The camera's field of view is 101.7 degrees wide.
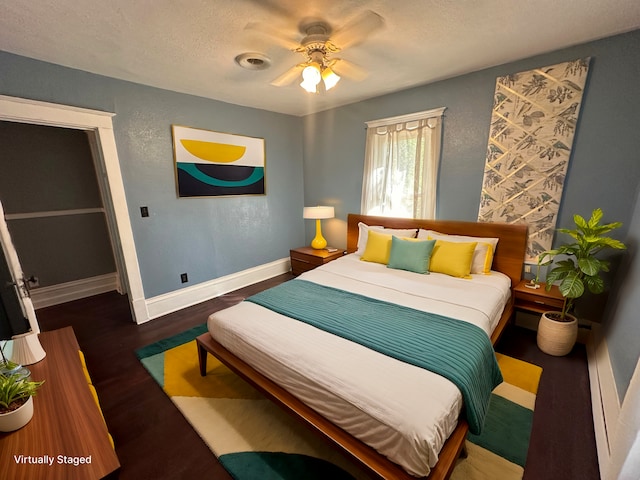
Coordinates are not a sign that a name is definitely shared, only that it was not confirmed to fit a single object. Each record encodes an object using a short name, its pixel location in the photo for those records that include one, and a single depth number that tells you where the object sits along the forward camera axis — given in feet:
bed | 3.63
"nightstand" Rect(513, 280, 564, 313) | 7.48
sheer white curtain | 9.68
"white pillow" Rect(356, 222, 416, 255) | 10.05
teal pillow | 8.57
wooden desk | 2.97
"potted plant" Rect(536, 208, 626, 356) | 6.40
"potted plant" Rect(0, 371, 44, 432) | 3.33
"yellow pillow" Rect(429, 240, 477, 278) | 8.13
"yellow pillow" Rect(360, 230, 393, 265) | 9.61
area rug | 4.56
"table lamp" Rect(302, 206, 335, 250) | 12.16
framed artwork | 9.90
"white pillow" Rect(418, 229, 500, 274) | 8.43
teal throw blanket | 4.32
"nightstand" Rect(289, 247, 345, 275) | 11.94
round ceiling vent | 6.82
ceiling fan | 4.98
